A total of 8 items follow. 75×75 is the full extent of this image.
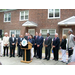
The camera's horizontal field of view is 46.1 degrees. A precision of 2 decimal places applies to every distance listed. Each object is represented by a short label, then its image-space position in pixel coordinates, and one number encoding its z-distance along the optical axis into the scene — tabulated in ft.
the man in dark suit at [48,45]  22.04
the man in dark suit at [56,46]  21.62
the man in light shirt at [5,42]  25.68
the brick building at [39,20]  37.58
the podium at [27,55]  19.83
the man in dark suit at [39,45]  23.30
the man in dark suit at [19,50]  25.53
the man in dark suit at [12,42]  24.66
